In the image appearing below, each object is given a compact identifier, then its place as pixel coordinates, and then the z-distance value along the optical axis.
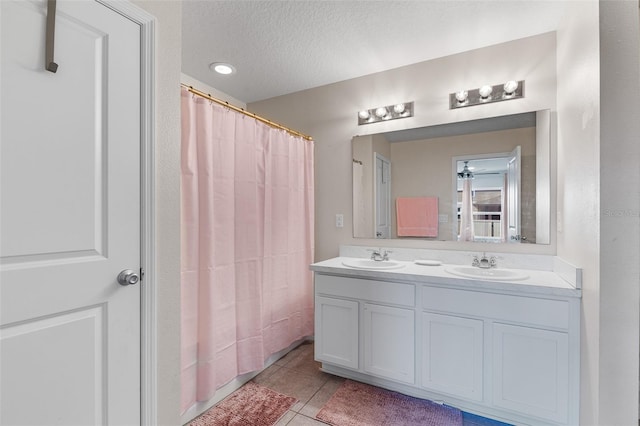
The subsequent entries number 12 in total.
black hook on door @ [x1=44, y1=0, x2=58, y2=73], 0.89
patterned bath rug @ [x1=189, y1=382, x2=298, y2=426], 1.65
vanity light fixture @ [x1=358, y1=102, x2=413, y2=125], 2.39
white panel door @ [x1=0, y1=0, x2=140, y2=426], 0.83
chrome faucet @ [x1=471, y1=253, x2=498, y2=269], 2.00
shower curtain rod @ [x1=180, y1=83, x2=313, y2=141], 1.64
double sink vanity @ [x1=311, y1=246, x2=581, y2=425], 1.48
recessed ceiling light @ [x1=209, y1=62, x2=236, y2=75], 2.35
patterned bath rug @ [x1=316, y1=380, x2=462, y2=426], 1.66
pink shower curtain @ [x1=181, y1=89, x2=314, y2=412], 1.63
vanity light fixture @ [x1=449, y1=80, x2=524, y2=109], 2.02
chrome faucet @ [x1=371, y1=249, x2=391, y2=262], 2.37
